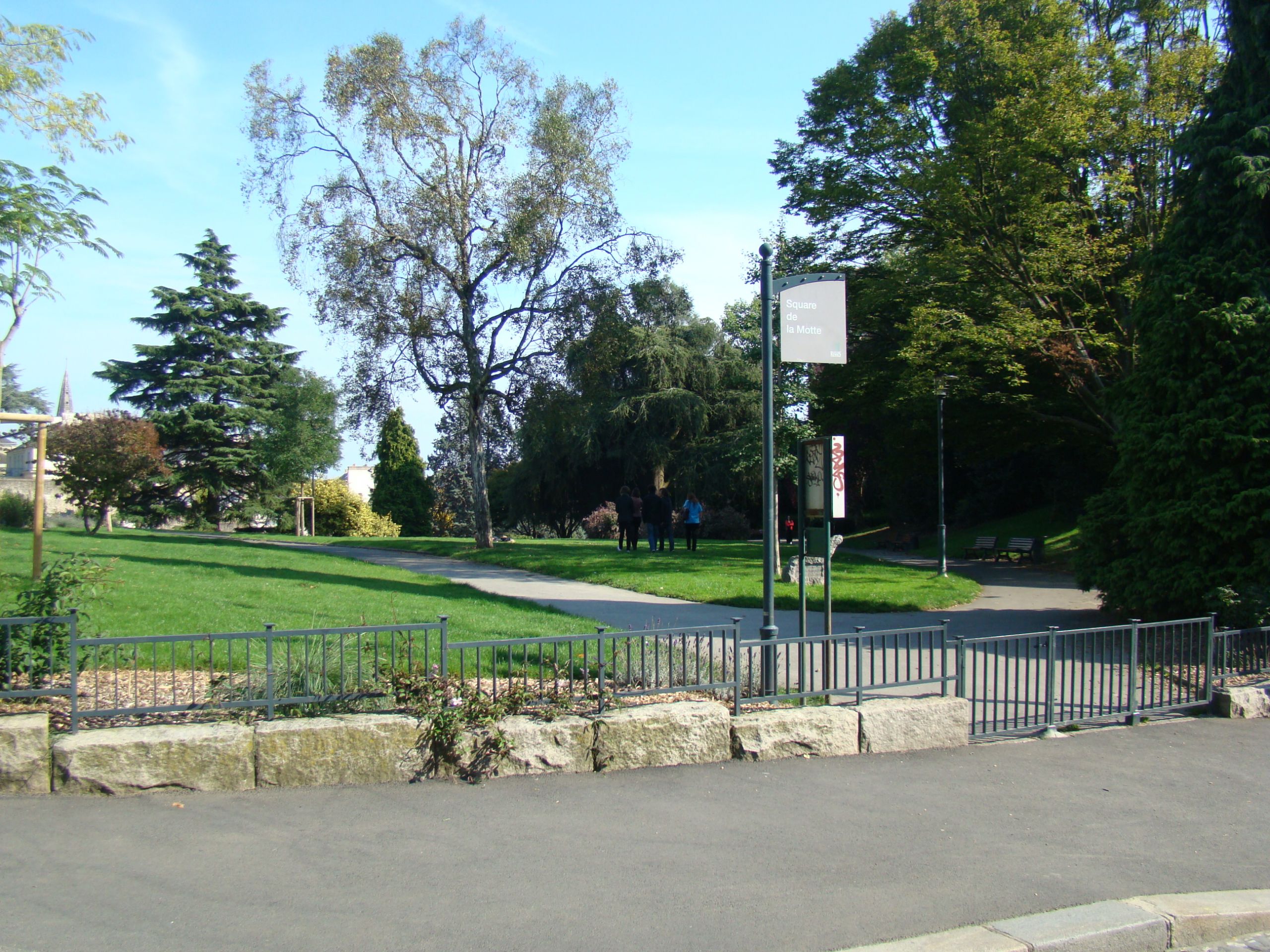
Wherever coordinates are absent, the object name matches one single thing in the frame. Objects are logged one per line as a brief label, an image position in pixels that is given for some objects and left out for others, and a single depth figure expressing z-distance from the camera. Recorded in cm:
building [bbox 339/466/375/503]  7012
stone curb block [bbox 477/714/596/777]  671
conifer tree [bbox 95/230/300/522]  4619
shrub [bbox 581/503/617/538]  4038
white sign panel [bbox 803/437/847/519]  858
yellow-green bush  4462
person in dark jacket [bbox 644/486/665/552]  2661
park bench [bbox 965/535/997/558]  3228
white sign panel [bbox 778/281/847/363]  838
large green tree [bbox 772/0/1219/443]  2148
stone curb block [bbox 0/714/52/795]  584
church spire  4206
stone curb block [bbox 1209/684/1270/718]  945
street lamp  2234
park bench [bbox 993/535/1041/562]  2961
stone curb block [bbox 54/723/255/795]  593
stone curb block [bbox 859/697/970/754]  772
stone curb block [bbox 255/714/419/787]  624
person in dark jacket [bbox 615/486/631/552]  2591
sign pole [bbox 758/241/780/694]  833
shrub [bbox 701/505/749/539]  4153
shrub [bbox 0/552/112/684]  663
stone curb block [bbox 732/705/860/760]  733
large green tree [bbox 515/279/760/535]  4019
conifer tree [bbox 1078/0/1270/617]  1234
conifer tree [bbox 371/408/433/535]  4853
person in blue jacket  2642
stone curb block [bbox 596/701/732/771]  693
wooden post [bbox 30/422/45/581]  1019
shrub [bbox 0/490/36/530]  3175
